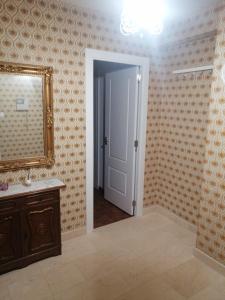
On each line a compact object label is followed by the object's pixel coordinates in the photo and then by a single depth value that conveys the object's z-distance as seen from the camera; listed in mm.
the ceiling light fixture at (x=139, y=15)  1801
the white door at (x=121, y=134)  3357
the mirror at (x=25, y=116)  2322
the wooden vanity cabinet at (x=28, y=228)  2252
